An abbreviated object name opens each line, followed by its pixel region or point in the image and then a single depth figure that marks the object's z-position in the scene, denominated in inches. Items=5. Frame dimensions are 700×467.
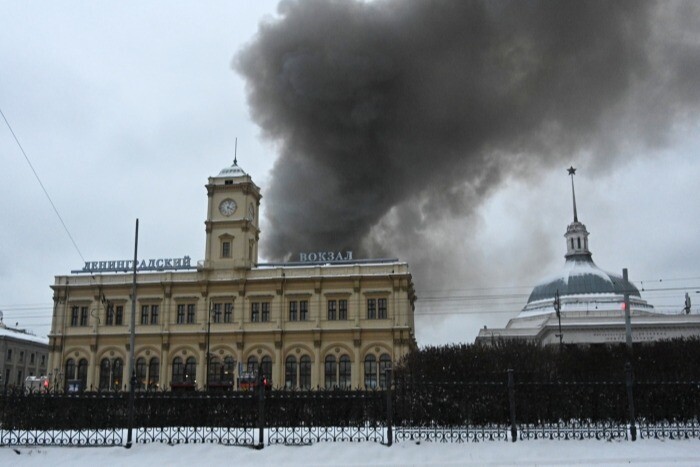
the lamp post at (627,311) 1437.6
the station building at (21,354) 3400.6
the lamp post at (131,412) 764.0
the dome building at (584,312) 2952.8
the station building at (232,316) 2527.1
